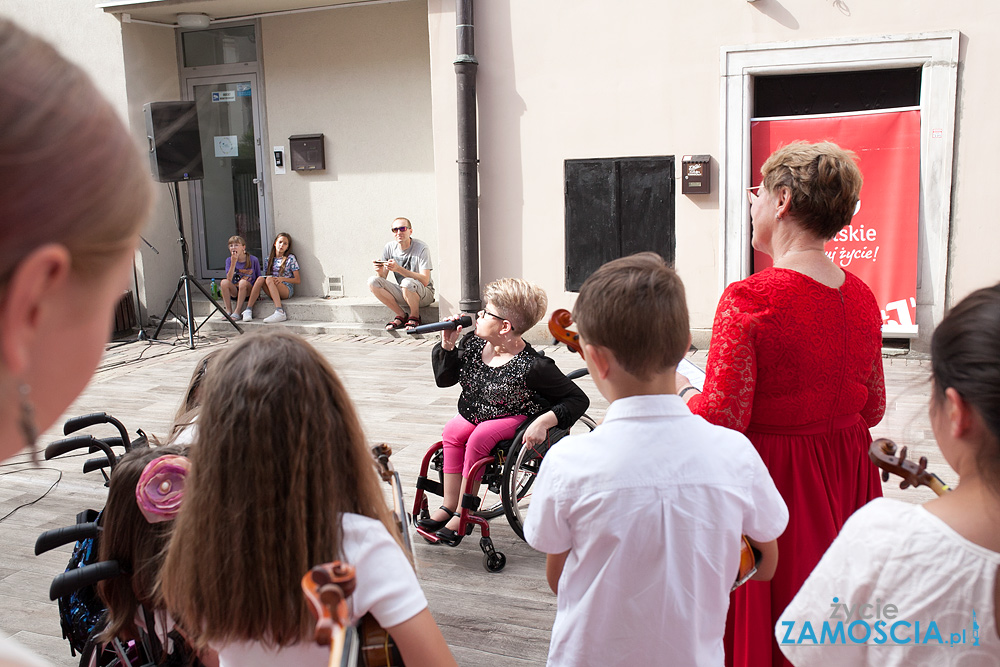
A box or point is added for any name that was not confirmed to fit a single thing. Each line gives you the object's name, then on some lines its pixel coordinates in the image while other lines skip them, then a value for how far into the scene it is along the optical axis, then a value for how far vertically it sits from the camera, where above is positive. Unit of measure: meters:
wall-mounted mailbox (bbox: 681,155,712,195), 7.29 +0.21
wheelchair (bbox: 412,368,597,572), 3.29 -1.16
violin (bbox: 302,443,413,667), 0.71 -0.48
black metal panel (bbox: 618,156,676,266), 7.53 -0.05
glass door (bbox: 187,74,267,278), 10.17 +0.49
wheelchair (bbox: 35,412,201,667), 1.76 -0.99
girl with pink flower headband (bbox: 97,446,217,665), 1.84 -0.79
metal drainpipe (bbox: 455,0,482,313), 7.81 +0.40
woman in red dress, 1.90 -0.41
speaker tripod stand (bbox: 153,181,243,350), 8.45 -0.89
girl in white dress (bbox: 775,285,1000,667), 1.08 -0.49
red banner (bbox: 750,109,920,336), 6.81 -0.12
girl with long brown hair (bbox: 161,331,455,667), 1.27 -0.50
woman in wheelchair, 3.33 -0.76
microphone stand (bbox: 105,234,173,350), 9.10 -1.24
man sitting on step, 8.85 -0.79
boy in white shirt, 1.46 -0.56
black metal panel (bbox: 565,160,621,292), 7.74 -0.16
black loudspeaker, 8.27 +0.66
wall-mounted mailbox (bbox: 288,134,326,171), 9.76 +0.67
